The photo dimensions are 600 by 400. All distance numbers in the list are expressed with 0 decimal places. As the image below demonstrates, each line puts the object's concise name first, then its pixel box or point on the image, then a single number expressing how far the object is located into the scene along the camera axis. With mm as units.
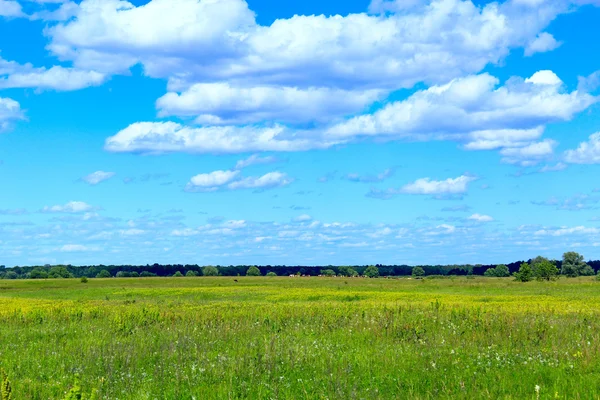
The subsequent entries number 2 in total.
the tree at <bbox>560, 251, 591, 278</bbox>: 150375
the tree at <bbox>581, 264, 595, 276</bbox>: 153062
